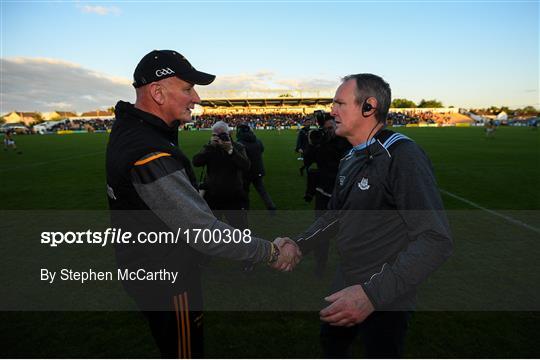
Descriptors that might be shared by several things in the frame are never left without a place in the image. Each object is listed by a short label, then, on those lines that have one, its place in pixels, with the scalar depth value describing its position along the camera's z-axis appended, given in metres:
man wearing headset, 1.75
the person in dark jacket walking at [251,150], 7.49
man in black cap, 1.85
